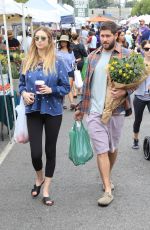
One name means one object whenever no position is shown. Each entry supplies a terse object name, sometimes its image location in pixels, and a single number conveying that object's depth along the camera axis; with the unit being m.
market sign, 30.21
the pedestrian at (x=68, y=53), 10.45
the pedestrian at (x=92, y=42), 21.47
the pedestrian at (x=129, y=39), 22.98
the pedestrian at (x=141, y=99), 6.42
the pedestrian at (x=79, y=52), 12.57
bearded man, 4.57
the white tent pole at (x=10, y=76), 7.69
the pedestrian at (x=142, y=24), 22.49
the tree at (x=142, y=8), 100.50
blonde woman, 4.47
